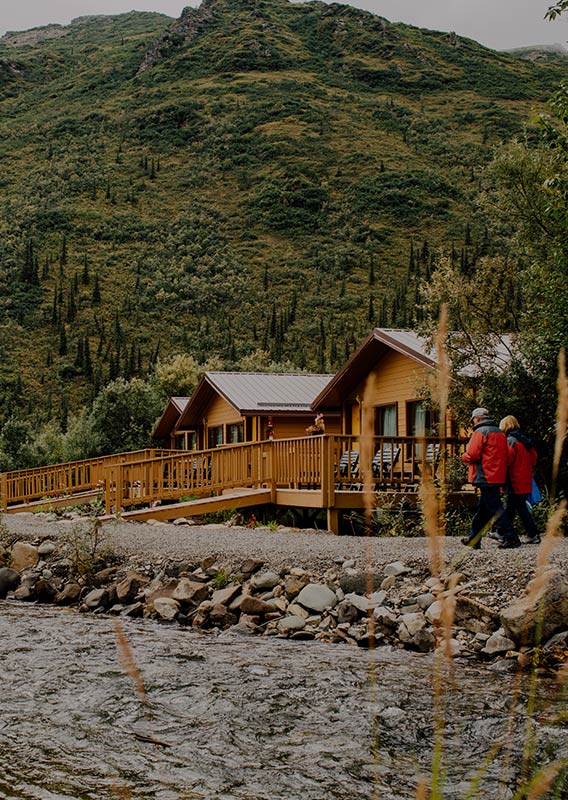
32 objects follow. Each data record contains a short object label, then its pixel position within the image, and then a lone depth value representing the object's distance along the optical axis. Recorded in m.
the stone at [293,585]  10.60
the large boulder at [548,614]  8.01
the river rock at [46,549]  14.95
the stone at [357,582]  10.21
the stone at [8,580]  13.42
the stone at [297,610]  10.03
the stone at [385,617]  9.09
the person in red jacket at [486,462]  10.56
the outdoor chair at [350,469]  16.11
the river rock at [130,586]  11.76
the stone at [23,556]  14.56
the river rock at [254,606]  10.35
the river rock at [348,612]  9.70
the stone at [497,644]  8.07
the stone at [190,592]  11.13
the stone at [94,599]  11.70
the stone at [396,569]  10.26
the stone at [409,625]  8.78
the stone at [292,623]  9.68
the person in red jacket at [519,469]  11.02
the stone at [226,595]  10.80
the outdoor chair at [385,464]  15.98
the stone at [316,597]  10.12
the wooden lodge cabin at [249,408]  26.27
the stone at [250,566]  11.43
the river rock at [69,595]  12.34
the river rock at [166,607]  10.82
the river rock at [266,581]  10.93
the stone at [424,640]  8.53
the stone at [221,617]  10.38
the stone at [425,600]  9.27
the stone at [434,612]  8.74
